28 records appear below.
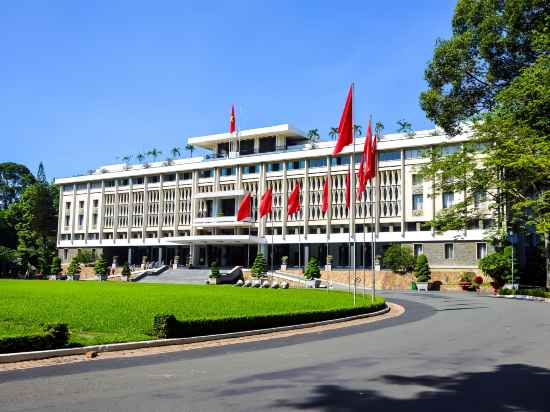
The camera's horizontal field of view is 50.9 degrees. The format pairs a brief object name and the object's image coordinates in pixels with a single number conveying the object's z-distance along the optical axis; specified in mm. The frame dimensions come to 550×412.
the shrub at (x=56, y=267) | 75856
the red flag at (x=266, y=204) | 55875
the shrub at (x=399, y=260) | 57500
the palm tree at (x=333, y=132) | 79175
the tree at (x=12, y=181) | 110562
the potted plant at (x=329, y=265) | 63250
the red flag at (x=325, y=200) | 53081
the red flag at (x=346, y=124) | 26234
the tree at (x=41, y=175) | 115875
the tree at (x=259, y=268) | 57656
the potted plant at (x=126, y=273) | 68131
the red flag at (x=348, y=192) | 43750
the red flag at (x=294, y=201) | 55156
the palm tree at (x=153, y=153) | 91512
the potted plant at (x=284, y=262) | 66900
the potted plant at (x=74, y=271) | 73250
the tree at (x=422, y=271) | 54625
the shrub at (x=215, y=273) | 59531
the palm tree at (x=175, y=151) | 87094
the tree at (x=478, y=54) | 37406
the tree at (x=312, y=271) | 55000
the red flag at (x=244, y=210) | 58788
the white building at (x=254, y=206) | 62656
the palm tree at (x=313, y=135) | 80125
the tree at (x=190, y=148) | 87825
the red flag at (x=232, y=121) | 77938
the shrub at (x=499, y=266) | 47688
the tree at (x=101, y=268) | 69125
